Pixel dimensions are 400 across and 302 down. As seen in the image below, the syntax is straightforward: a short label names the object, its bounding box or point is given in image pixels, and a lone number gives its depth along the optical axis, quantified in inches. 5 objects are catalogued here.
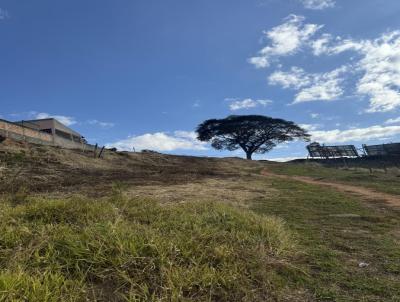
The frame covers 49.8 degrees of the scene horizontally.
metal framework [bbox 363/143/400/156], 1710.1
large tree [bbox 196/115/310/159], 2010.3
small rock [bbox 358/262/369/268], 206.7
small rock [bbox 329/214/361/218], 360.2
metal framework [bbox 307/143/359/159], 1884.6
